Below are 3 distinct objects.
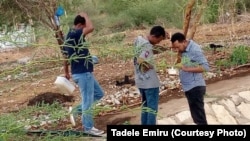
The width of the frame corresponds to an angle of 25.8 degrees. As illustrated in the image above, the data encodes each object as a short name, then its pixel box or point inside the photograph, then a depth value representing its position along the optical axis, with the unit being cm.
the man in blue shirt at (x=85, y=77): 688
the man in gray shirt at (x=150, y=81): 662
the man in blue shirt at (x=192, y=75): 670
